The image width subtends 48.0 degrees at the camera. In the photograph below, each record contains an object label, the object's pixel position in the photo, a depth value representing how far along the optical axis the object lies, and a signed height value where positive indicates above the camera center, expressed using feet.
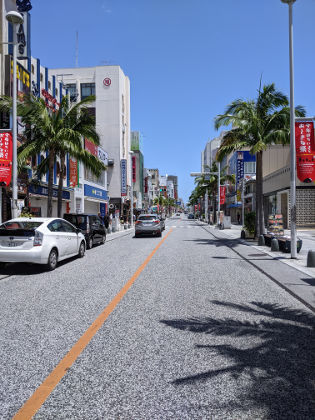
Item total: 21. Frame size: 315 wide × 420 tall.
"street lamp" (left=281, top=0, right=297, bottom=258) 40.86 +9.12
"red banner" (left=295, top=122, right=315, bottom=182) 41.78 +6.93
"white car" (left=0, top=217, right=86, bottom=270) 31.27 -2.40
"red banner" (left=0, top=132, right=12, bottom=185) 48.78 +8.20
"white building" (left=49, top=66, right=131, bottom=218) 189.88 +59.44
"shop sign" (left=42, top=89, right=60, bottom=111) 90.61 +30.59
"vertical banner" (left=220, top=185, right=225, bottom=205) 149.89 +8.69
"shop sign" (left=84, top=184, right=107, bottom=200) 127.21 +8.97
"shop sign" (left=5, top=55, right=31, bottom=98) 68.44 +28.15
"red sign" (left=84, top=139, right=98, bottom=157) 129.61 +25.75
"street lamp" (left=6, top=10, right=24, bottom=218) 44.42 +8.94
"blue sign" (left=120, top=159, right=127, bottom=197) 186.80 +20.85
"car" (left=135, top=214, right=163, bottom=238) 78.69 -2.56
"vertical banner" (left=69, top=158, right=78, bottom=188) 104.53 +12.71
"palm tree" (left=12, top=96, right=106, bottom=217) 56.24 +13.85
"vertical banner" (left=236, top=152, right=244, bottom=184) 154.71 +20.30
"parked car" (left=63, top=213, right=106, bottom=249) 54.19 -1.46
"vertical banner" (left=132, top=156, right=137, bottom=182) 225.76 +31.18
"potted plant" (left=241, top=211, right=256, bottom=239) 69.62 -1.93
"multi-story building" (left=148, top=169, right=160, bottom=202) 460.38 +47.29
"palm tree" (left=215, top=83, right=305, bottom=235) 60.34 +15.84
